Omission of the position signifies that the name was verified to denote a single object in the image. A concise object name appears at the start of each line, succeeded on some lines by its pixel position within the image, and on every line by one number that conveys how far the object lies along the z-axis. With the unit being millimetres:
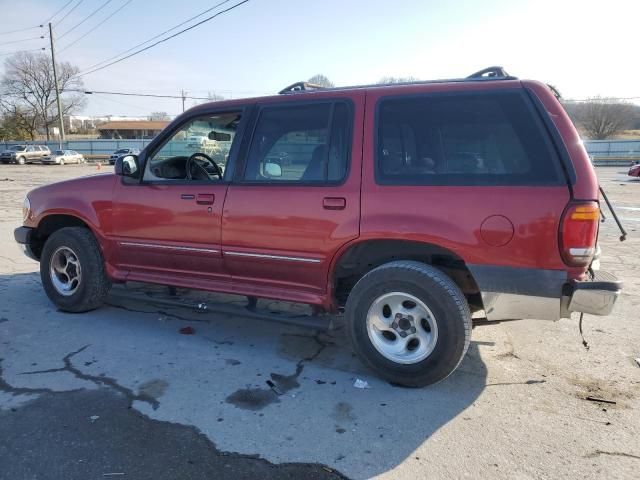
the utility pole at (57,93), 45938
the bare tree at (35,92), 72438
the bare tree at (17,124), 69625
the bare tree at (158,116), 94838
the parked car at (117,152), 42025
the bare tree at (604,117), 53969
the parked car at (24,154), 42156
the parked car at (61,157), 41969
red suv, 3020
